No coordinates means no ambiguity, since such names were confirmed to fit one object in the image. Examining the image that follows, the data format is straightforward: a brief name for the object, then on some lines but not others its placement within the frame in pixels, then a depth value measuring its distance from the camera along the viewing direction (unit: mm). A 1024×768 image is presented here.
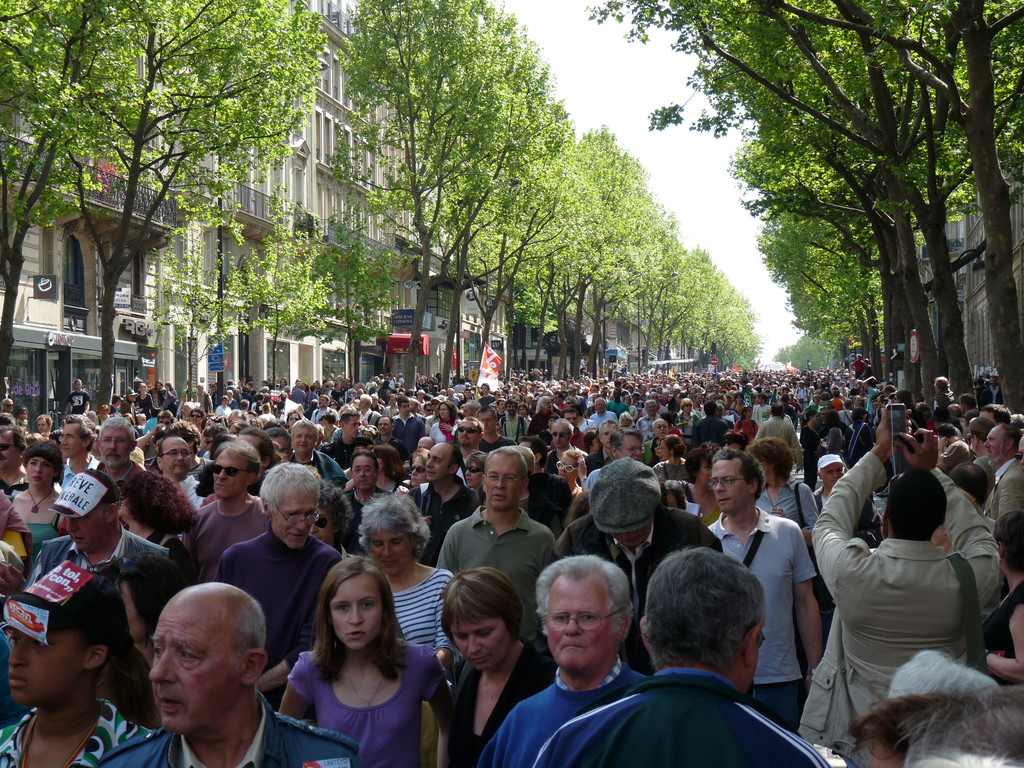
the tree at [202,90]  22609
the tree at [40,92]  18562
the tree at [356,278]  43438
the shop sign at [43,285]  30312
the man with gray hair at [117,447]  7867
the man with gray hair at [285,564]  5266
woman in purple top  4199
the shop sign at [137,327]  35938
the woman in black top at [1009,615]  4625
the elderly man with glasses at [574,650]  3551
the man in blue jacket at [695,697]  2633
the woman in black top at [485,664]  4211
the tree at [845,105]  18109
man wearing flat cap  5023
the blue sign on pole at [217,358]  29545
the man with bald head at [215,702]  3033
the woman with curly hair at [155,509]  6012
